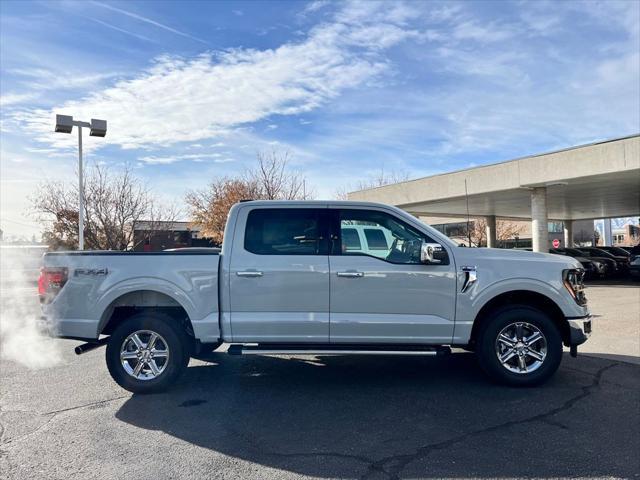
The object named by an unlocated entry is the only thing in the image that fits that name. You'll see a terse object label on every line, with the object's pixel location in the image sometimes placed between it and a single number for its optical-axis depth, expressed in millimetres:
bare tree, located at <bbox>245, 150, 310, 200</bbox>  31609
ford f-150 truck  5449
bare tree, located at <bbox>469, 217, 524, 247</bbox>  48875
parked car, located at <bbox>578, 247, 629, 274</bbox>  24545
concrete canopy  16891
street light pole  17566
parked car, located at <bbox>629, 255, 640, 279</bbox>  21000
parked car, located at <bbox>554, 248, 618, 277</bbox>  23438
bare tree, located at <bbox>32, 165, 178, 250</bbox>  25750
